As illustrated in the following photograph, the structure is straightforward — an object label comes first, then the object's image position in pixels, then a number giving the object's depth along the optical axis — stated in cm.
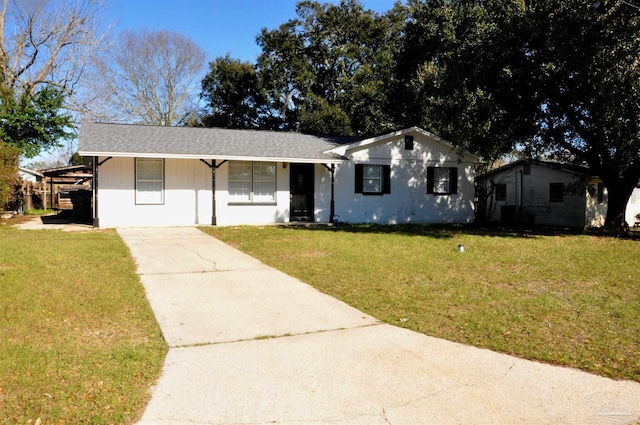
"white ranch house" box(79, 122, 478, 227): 1530
